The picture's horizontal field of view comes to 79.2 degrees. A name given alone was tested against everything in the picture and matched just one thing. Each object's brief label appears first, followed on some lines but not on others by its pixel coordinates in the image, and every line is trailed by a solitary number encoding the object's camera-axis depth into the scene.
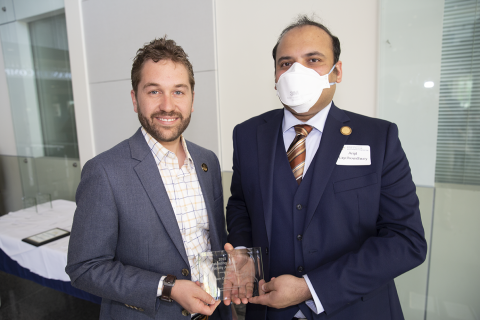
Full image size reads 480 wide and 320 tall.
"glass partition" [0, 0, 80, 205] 4.34
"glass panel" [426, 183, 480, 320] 2.36
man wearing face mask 1.17
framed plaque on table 2.60
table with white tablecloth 2.46
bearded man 1.18
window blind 2.20
